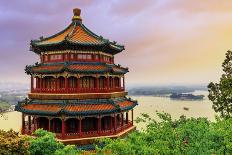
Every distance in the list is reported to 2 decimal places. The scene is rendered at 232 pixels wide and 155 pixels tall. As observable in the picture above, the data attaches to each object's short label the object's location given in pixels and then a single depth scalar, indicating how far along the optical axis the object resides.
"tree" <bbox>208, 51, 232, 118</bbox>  34.19
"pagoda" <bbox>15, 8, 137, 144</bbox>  27.62
